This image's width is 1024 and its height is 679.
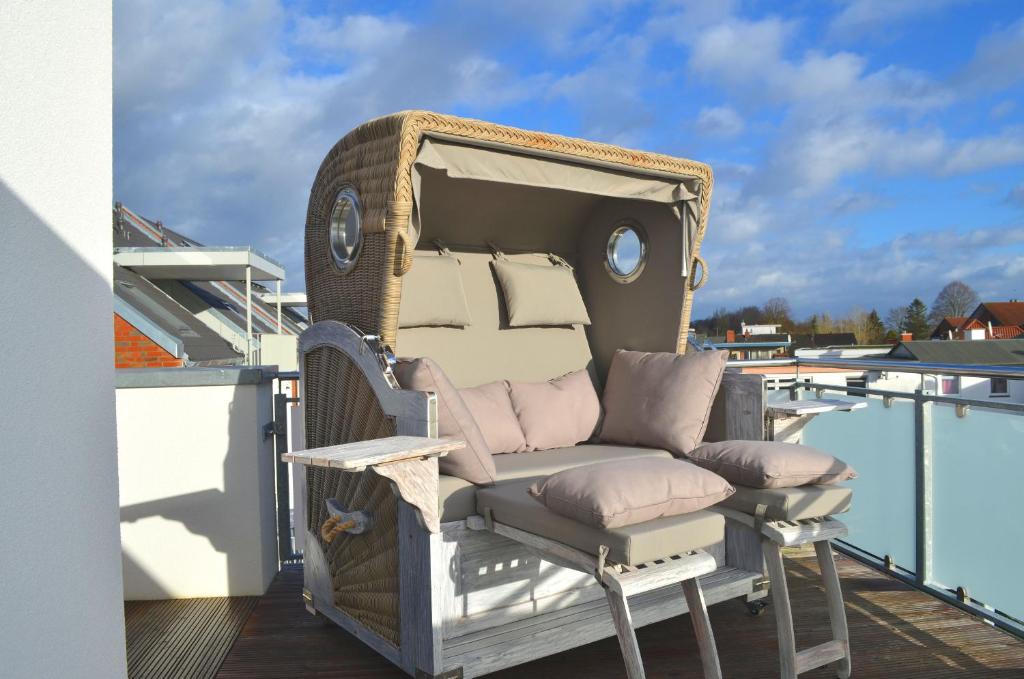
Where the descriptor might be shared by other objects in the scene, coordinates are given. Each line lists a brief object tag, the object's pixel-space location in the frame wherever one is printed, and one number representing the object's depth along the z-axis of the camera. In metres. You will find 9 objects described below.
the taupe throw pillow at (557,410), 3.11
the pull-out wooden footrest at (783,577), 2.13
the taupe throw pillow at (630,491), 1.81
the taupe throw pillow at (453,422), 2.33
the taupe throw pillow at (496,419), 2.95
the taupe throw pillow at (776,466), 2.24
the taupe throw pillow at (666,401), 3.03
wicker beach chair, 2.17
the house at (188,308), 9.23
